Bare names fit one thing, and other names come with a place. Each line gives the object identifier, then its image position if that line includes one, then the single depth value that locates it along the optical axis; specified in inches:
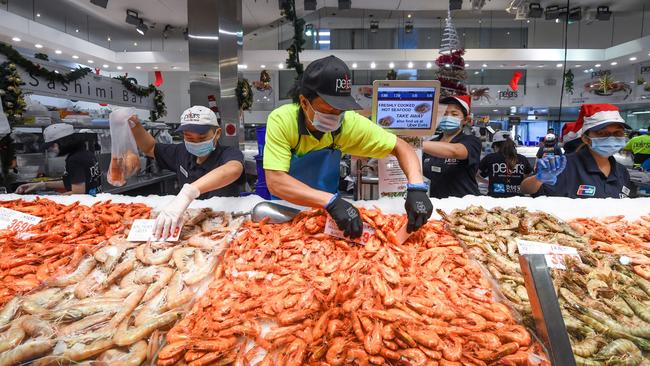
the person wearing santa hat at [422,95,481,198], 124.0
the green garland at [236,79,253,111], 195.0
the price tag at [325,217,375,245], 68.5
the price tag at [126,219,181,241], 71.3
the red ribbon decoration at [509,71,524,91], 532.0
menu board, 89.7
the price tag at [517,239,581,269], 57.2
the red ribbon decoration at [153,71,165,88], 522.0
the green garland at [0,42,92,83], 153.5
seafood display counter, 40.8
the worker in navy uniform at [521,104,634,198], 104.7
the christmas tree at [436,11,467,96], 136.3
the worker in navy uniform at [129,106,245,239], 73.8
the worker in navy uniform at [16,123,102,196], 159.5
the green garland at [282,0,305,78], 167.0
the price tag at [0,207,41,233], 80.0
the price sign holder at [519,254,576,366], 35.9
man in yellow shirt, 68.7
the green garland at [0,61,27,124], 146.2
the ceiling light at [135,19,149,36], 413.7
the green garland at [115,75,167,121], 246.2
